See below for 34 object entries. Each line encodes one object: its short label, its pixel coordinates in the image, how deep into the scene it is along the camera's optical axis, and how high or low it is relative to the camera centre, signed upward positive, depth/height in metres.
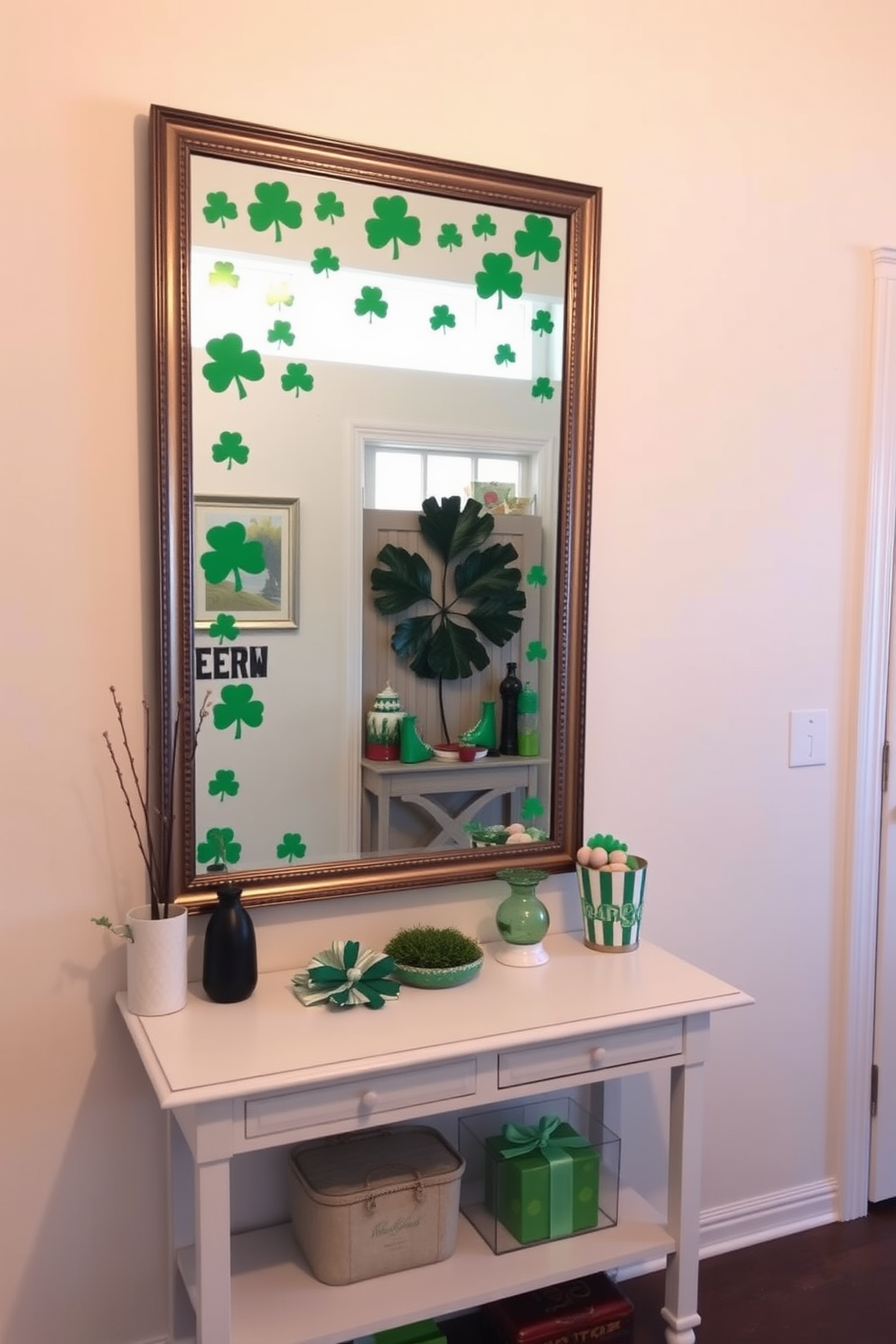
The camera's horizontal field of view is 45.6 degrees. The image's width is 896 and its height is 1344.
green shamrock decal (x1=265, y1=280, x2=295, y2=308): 1.76 +0.52
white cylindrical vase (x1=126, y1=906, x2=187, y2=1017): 1.64 -0.56
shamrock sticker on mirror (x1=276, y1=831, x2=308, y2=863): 1.83 -0.41
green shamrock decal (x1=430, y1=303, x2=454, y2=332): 1.89 +0.52
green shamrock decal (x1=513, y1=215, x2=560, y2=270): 1.95 +0.69
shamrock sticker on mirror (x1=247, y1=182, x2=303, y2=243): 1.74 +0.66
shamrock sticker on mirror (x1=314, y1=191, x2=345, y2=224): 1.79 +0.68
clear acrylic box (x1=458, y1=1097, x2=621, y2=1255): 1.84 -1.03
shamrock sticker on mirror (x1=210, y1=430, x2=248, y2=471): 1.74 +0.26
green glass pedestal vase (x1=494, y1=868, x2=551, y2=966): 1.91 -0.55
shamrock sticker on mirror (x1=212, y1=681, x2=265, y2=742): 1.77 -0.17
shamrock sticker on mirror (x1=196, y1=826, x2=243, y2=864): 1.78 -0.40
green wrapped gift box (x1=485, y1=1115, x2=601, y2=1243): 1.84 -1.00
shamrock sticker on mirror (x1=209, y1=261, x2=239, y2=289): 1.71 +0.54
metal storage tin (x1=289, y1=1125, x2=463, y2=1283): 1.70 -0.97
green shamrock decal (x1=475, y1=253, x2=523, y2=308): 1.93 +0.61
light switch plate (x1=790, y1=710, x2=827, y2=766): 2.36 -0.27
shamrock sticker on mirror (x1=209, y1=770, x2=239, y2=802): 1.78 -0.30
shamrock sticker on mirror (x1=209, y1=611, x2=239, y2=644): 1.76 -0.03
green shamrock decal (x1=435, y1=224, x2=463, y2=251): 1.89 +0.66
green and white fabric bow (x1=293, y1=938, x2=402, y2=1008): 1.71 -0.60
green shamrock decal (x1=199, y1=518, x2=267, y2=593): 1.74 +0.09
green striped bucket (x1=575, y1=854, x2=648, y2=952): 1.97 -0.54
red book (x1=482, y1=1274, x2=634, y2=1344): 1.86 -1.24
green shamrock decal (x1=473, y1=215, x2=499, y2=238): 1.91 +0.69
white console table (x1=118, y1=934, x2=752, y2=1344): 1.49 -0.71
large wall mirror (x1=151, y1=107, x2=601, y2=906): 1.73 +0.19
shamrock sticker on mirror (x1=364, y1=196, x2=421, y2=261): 1.83 +0.67
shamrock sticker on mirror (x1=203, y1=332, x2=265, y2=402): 1.72 +0.40
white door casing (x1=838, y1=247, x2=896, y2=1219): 2.35 -0.37
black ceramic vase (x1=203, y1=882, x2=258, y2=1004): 1.69 -0.55
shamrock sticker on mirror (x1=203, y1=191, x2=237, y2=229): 1.70 +0.64
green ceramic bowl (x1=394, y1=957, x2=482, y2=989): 1.78 -0.61
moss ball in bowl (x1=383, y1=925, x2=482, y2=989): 1.78 -0.59
